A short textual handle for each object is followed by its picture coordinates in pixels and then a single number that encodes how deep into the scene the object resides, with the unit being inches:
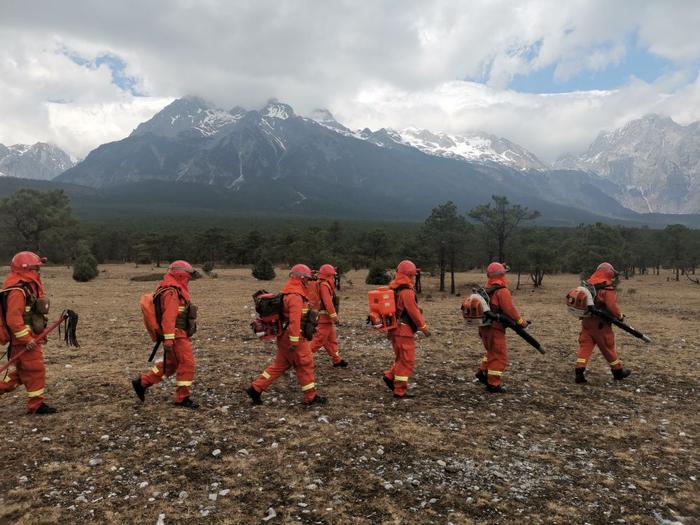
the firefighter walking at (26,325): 309.6
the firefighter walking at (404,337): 374.0
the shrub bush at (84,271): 1486.2
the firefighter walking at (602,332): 418.6
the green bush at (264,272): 1672.0
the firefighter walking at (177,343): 332.8
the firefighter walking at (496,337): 396.8
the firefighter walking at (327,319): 460.1
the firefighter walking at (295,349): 341.1
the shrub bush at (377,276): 1556.8
